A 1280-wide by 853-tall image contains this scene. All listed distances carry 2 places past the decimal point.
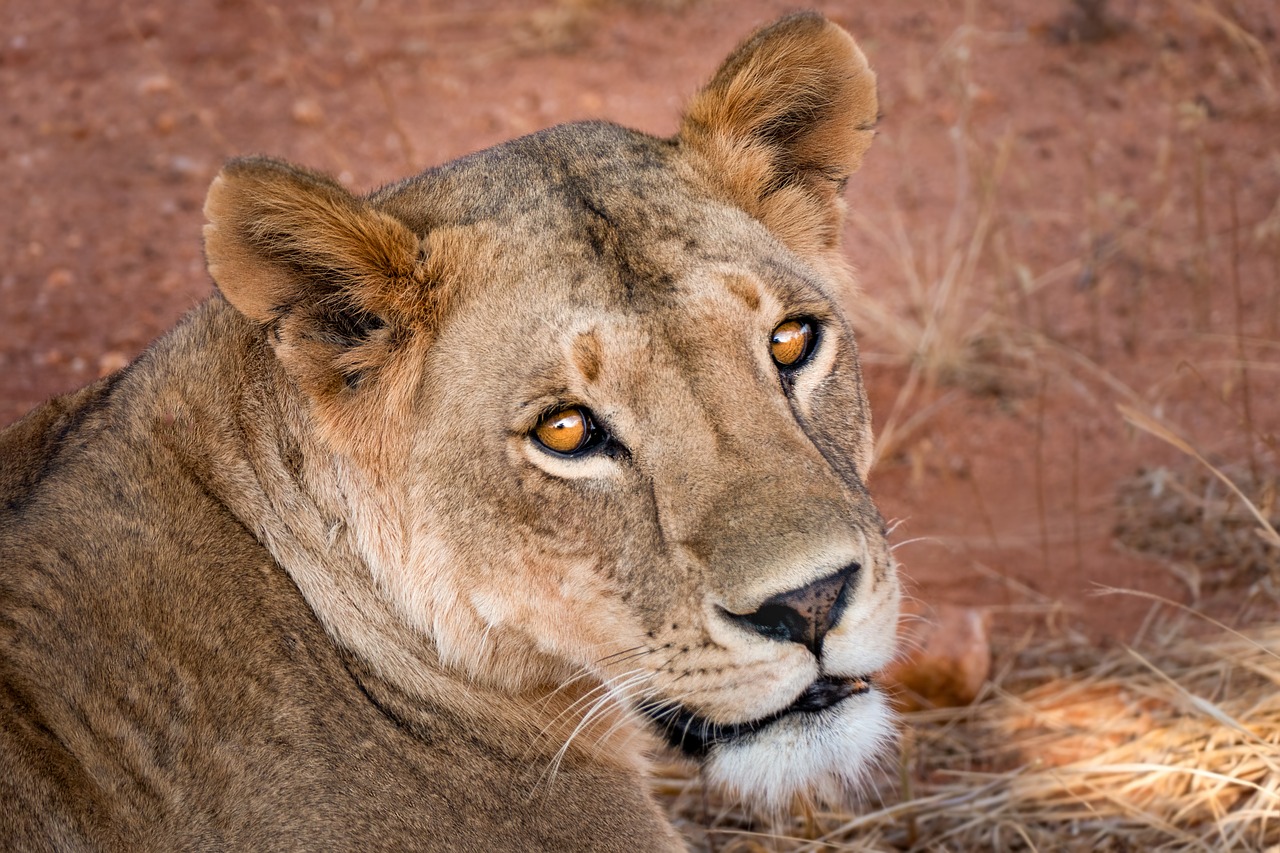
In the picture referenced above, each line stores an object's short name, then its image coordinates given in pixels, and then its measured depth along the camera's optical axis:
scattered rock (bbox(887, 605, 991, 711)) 9.28
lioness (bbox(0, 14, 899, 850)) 5.38
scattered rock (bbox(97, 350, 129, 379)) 12.29
